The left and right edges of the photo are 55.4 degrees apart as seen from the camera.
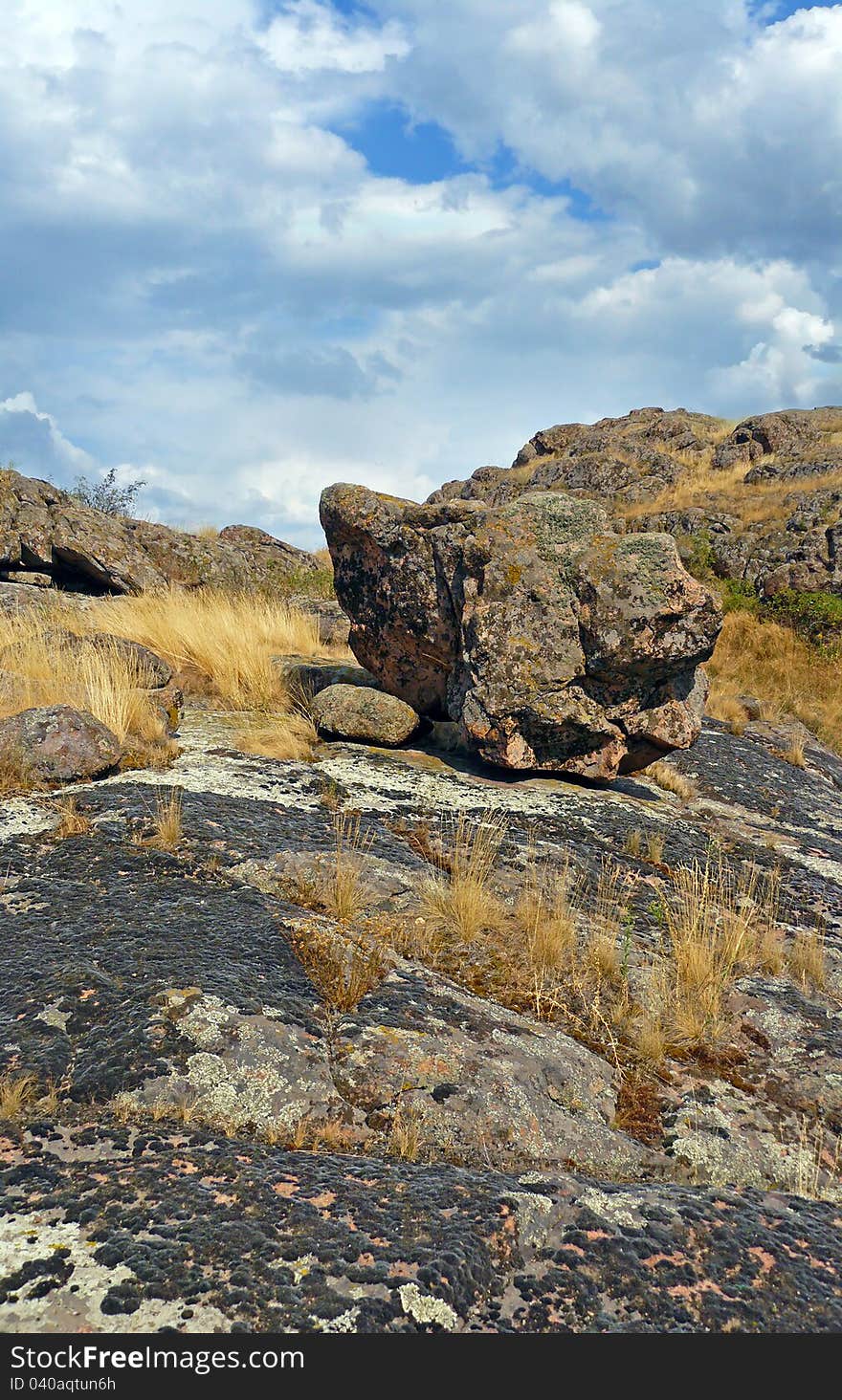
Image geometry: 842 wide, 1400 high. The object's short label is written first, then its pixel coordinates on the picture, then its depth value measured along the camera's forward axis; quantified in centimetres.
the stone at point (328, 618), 1204
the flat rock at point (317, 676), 855
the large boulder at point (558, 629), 643
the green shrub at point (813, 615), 1702
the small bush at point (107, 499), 2417
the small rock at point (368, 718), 736
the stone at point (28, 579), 1244
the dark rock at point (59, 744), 563
